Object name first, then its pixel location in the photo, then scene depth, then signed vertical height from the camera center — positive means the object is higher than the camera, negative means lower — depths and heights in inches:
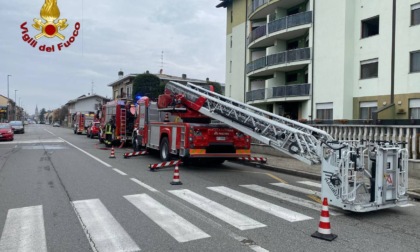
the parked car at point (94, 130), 1343.5 -43.5
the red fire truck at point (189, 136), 502.0 -23.8
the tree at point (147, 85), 1731.8 +168.9
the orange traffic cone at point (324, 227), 211.6 -62.4
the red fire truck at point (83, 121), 1697.8 -13.9
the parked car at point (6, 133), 1159.0 -52.1
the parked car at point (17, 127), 1720.5 -47.2
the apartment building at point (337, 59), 831.7 +175.2
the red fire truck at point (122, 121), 871.7 -5.4
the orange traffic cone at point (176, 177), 385.1 -61.6
